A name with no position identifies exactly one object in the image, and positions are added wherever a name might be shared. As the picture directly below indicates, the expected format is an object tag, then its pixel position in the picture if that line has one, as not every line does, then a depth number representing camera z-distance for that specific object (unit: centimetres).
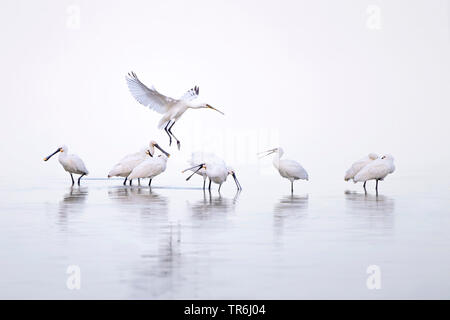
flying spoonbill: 2225
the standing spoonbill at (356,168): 1939
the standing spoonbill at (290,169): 1906
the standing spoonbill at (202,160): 1839
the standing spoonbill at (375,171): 1806
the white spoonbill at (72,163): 2027
